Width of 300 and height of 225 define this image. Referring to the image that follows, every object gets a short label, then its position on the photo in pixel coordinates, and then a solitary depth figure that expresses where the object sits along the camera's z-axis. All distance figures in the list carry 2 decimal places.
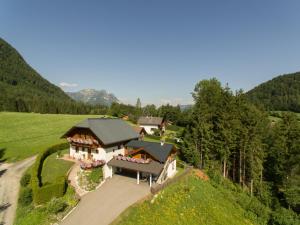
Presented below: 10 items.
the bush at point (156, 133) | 76.81
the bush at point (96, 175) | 31.65
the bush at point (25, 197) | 26.27
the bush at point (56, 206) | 23.27
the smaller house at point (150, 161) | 31.31
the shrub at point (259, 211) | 29.35
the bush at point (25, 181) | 30.38
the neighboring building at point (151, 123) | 82.81
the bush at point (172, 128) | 95.39
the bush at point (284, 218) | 27.59
